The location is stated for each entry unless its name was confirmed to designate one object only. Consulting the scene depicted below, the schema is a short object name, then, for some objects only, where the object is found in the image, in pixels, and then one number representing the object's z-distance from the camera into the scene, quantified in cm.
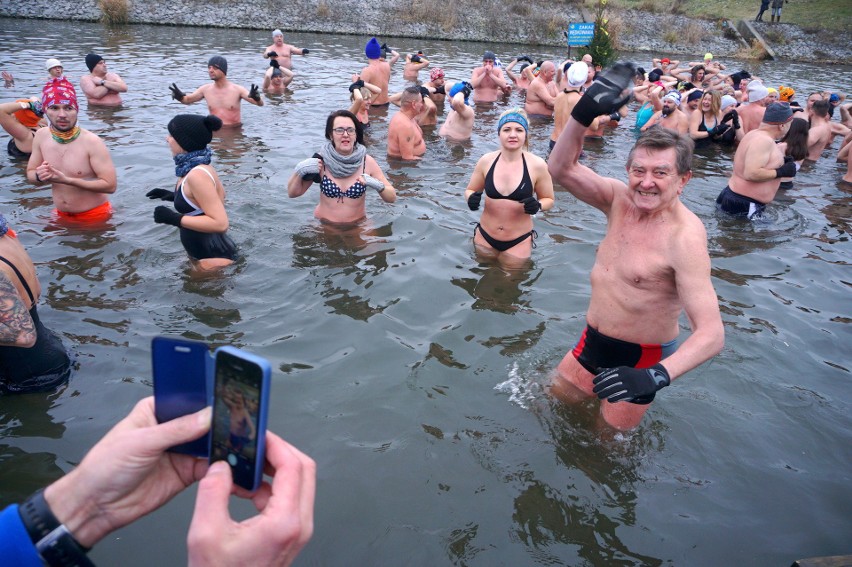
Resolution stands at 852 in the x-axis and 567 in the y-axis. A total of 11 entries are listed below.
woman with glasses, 582
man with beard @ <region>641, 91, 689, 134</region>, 1047
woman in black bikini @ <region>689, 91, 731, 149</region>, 1142
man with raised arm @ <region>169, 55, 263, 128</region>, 1017
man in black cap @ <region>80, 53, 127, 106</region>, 1109
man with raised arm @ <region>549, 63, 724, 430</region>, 276
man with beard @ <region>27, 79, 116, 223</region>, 558
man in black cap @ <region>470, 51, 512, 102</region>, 1349
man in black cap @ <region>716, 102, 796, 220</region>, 728
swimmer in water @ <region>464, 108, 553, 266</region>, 565
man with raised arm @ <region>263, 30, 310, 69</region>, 1532
